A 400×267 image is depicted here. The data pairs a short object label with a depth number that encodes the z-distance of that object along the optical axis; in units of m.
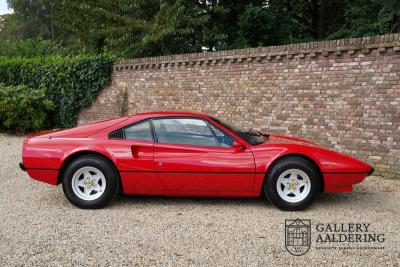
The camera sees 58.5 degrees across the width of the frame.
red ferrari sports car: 4.28
